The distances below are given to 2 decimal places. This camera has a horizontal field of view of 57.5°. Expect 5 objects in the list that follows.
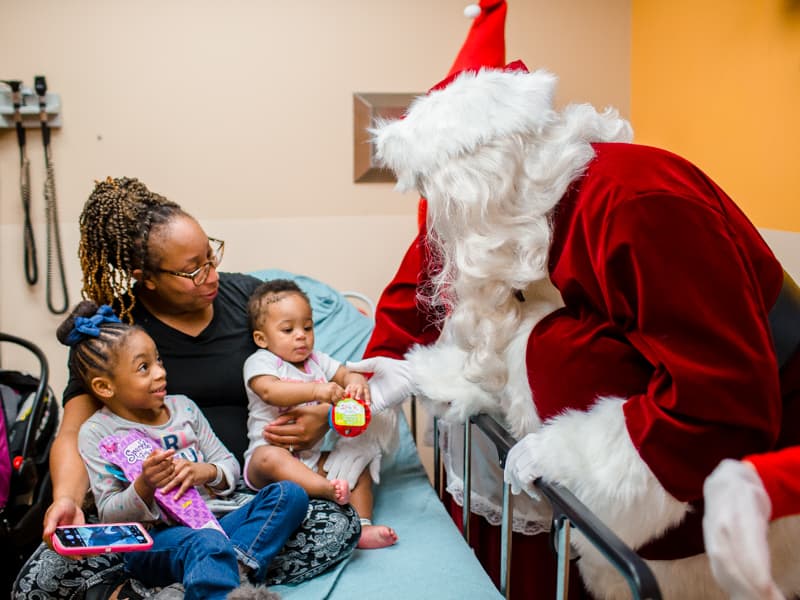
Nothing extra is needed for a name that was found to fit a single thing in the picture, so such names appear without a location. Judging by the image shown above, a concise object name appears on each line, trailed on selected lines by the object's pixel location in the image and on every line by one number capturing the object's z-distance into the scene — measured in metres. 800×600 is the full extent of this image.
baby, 1.83
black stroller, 1.96
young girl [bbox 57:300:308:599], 1.52
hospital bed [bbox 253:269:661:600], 1.11
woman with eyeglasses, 1.90
